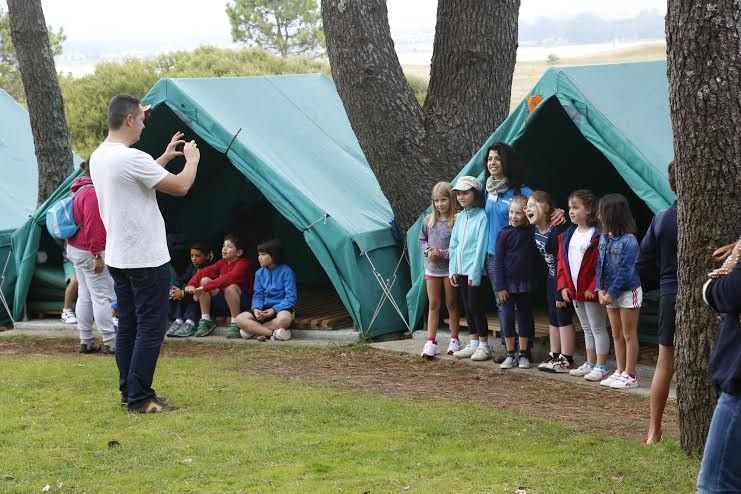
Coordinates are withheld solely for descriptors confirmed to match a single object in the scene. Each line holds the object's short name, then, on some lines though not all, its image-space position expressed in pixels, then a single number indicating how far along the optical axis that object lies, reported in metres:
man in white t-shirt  6.53
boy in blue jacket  9.89
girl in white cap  8.56
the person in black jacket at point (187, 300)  10.38
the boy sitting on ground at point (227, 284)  10.18
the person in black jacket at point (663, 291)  5.64
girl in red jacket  7.73
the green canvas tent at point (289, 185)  9.77
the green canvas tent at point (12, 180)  11.27
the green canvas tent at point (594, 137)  8.05
